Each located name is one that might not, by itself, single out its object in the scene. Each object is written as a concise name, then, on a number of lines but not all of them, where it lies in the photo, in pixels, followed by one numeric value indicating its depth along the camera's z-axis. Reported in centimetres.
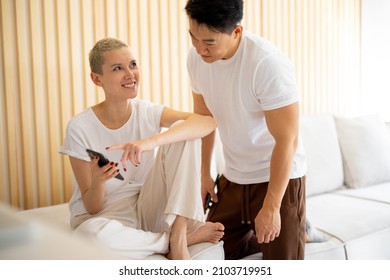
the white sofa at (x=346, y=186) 161
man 116
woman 123
